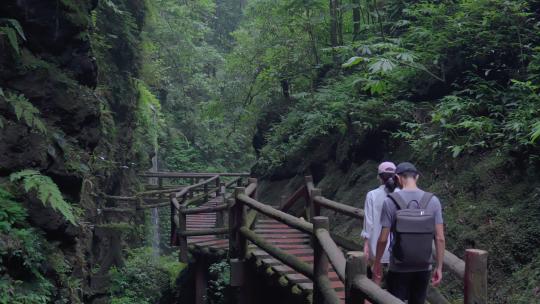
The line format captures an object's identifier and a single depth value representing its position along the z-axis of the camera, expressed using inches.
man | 154.7
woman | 192.7
